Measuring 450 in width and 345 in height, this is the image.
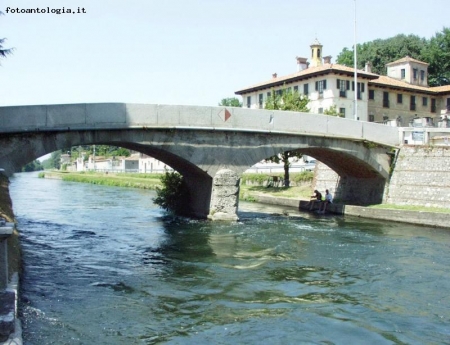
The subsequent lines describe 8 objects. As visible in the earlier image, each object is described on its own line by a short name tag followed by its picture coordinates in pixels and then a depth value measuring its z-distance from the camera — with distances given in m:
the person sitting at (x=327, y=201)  27.57
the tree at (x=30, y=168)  163.68
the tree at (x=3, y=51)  17.14
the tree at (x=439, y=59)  62.25
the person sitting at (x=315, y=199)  28.33
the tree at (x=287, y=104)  35.66
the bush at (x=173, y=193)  25.23
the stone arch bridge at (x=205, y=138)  17.27
